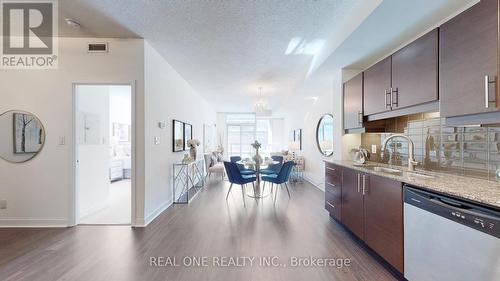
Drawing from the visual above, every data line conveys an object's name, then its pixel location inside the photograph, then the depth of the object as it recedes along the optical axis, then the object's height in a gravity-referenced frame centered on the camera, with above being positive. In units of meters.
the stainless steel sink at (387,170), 2.12 -0.34
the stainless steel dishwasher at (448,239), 1.12 -0.64
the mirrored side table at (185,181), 4.18 -1.00
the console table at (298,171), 6.39 -1.01
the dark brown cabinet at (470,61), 1.30 +0.56
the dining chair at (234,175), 4.14 -0.73
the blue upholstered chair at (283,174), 4.16 -0.72
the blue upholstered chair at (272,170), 5.05 -0.80
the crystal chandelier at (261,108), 5.54 +0.87
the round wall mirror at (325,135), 4.94 +0.12
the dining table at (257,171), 4.62 -0.73
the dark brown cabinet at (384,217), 1.73 -0.73
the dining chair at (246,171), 4.97 -0.82
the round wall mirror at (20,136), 2.88 +0.05
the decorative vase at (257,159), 4.68 -0.45
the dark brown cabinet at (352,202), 2.31 -0.76
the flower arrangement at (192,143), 4.69 -0.08
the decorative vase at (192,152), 4.70 -0.29
